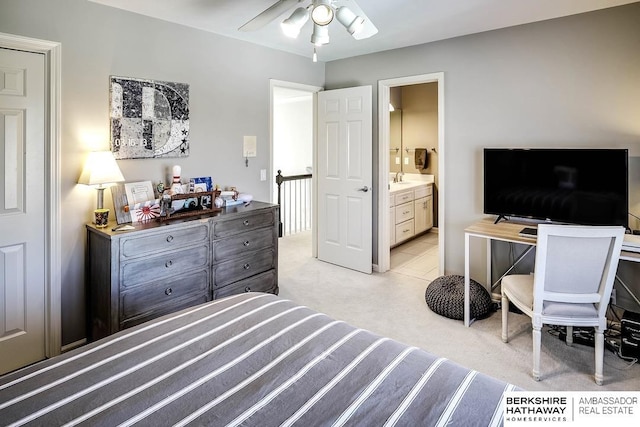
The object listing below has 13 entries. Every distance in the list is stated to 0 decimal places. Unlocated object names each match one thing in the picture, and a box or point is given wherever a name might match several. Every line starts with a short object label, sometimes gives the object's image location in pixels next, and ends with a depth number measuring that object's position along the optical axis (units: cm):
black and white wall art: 296
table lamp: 268
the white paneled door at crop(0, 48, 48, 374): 247
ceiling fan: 215
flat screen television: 281
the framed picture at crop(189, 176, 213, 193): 334
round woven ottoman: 328
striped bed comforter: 104
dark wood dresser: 255
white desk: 296
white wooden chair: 231
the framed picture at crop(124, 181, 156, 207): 293
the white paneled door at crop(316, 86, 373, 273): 441
